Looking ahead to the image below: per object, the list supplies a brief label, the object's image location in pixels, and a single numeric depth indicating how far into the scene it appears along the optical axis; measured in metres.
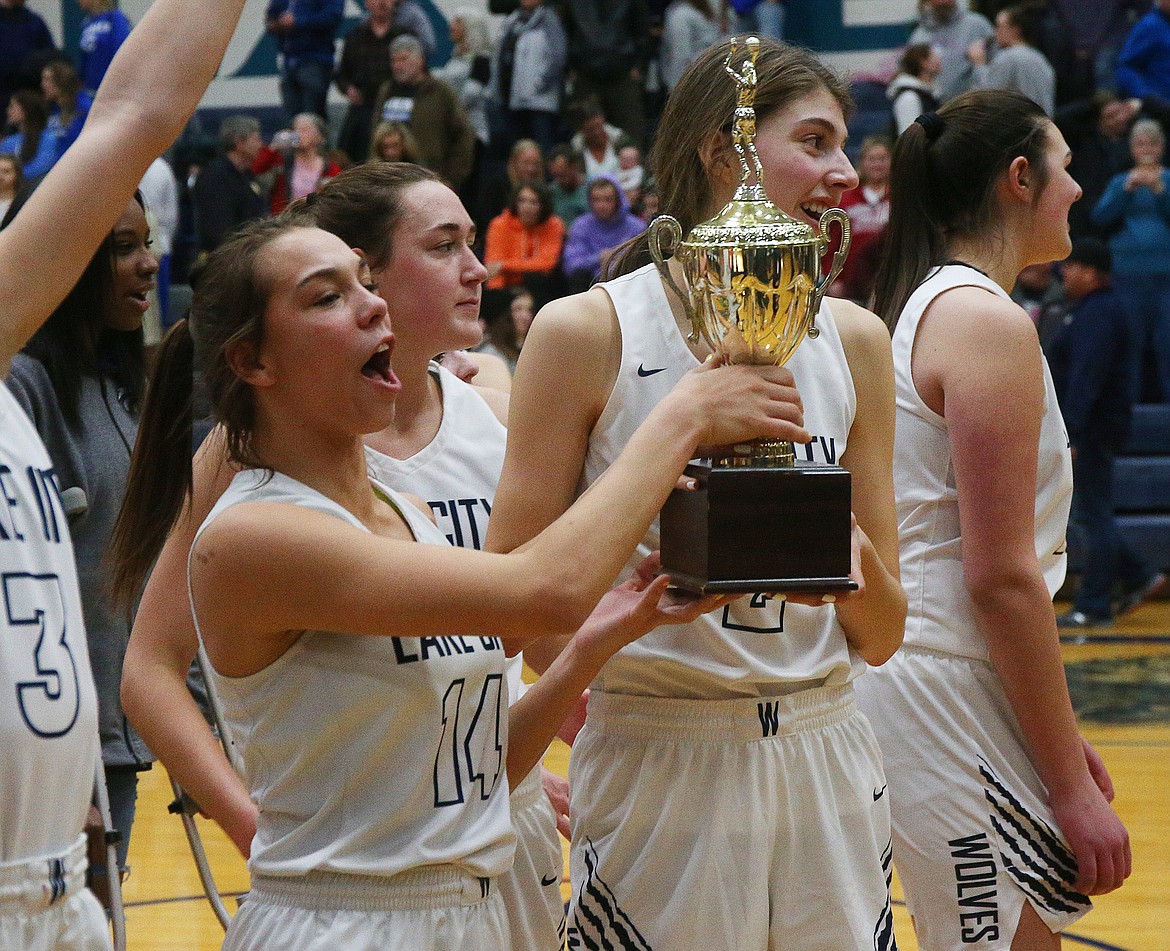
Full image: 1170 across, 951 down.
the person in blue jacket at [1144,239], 9.67
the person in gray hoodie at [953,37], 11.02
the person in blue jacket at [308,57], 12.37
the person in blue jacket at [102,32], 11.88
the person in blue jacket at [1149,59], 10.49
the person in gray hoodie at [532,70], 11.72
